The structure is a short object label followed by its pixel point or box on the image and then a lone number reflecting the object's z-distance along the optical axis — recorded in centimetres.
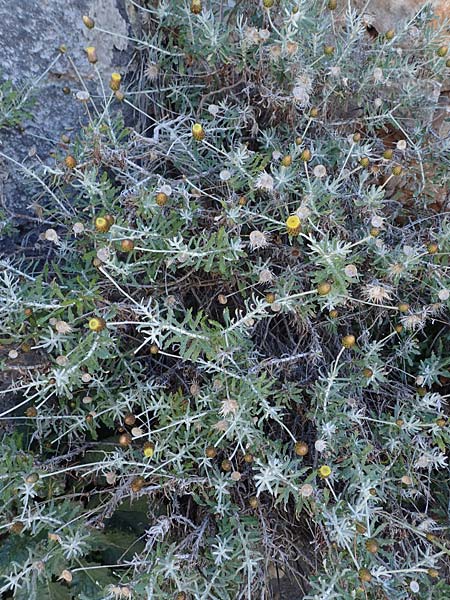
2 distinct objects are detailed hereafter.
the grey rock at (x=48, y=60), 58
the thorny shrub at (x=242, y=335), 43
